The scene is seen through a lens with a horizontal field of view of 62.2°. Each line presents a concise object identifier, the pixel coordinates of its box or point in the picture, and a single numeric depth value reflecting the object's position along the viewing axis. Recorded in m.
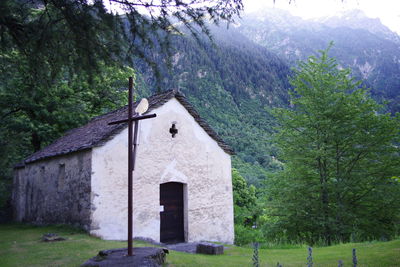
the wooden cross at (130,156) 6.59
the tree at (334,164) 12.41
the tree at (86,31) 4.74
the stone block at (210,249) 9.25
